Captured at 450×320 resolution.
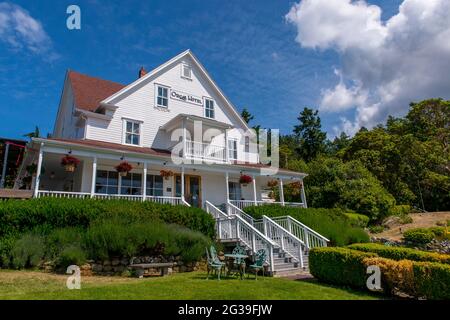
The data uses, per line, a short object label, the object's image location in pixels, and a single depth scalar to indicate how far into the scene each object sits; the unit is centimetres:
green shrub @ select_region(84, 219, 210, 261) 1107
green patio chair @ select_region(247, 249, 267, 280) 1007
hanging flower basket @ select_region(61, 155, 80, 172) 1410
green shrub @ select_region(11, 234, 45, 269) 1019
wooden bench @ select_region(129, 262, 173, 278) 1063
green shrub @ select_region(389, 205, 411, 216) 2668
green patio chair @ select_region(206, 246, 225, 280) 970
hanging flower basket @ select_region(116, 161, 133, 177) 1555
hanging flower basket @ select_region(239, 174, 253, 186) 2008
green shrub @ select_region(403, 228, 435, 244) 1978
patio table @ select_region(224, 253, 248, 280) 1002
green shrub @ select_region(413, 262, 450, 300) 714
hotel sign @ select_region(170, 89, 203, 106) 2200
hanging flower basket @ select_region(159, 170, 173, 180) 1769
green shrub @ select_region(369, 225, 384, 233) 2437
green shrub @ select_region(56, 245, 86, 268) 1043
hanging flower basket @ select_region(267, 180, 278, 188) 2247
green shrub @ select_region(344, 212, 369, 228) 2225
